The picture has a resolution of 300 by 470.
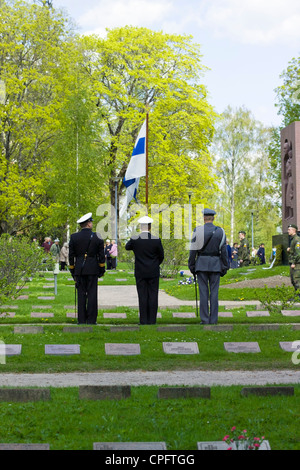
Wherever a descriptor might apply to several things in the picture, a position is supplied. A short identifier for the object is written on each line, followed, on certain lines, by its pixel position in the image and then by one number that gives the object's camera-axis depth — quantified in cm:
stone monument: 2623
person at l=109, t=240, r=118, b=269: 3744
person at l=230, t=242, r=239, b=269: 3762
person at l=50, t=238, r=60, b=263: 3638
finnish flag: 2383
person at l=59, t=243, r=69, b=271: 3922
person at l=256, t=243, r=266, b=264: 3908
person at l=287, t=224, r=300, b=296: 1914
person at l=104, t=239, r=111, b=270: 3707
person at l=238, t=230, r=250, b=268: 3557
